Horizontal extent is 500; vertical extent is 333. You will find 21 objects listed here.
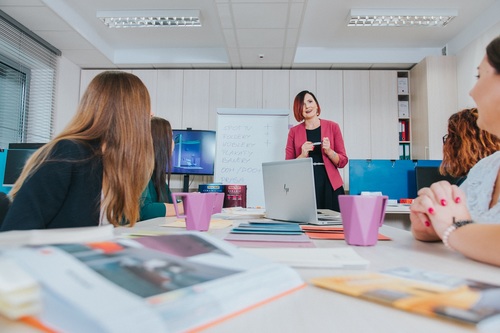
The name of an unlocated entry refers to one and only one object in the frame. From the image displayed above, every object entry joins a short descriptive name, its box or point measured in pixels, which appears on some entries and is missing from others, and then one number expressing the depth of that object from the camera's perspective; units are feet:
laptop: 3.51
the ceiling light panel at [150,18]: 11.46
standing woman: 8.51
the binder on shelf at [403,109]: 14.34
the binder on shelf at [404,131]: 14.40
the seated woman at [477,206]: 1.84
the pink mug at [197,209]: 2.92
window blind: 10.66
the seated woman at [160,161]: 5.78
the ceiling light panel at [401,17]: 11.26
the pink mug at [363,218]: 2.36
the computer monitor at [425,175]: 10.86
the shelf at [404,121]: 14.37
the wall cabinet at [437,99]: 12.82
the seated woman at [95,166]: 3.01
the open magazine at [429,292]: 0.96
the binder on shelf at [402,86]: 14.46
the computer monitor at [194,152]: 13.58
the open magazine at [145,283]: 0.78
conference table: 0.93
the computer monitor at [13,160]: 9.25
